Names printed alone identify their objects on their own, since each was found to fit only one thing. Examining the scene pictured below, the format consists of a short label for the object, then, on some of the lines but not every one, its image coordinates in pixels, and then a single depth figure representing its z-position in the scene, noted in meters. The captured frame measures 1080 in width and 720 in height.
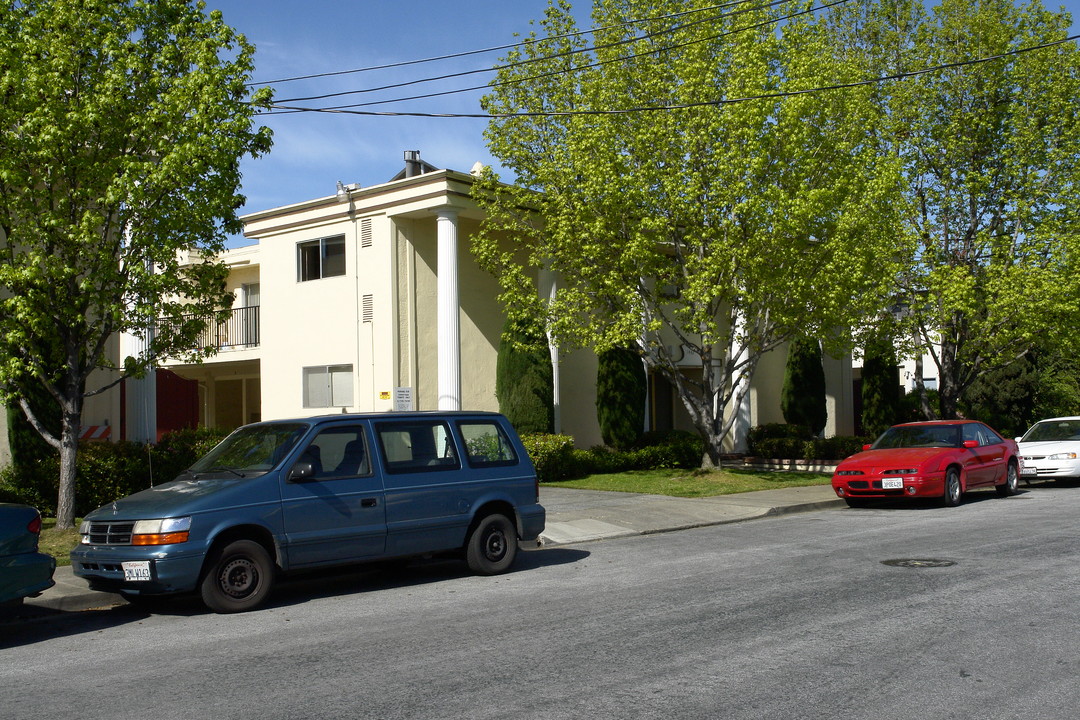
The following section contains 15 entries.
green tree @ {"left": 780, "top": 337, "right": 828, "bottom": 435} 29.83
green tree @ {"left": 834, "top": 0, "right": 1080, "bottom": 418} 24.34
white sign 19.94
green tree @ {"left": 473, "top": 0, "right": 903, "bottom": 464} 19.23
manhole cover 10.30
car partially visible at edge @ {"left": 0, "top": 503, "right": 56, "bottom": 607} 7.90
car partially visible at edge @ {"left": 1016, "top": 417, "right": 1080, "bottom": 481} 20.92
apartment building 21.94
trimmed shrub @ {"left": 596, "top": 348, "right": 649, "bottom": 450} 24.02
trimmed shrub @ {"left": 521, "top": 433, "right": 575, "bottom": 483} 21.27
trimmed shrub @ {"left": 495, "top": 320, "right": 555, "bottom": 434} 22.50
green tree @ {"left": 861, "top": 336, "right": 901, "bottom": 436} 30.78
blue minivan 8.69
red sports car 16.23
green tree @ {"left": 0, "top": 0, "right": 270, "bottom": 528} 11.71
